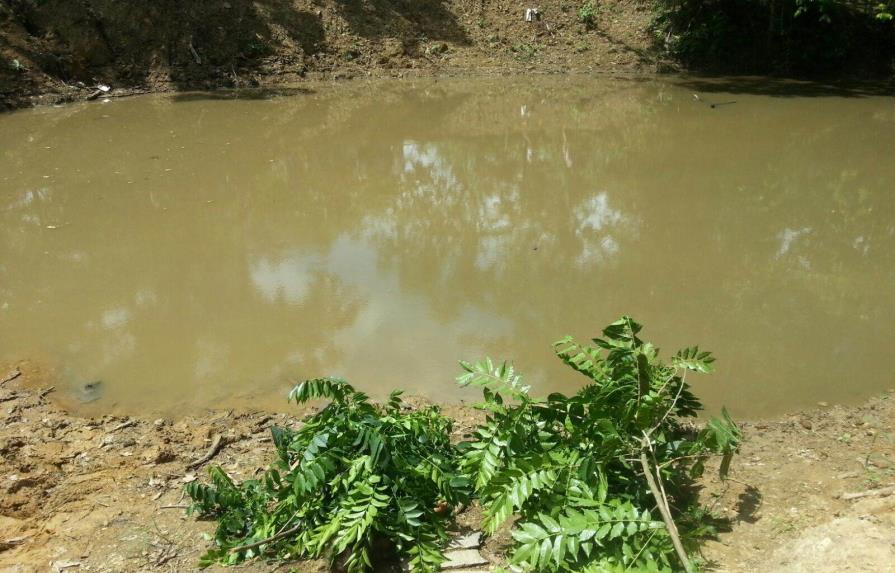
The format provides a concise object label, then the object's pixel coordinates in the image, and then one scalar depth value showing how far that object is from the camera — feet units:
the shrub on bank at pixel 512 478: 8.71
